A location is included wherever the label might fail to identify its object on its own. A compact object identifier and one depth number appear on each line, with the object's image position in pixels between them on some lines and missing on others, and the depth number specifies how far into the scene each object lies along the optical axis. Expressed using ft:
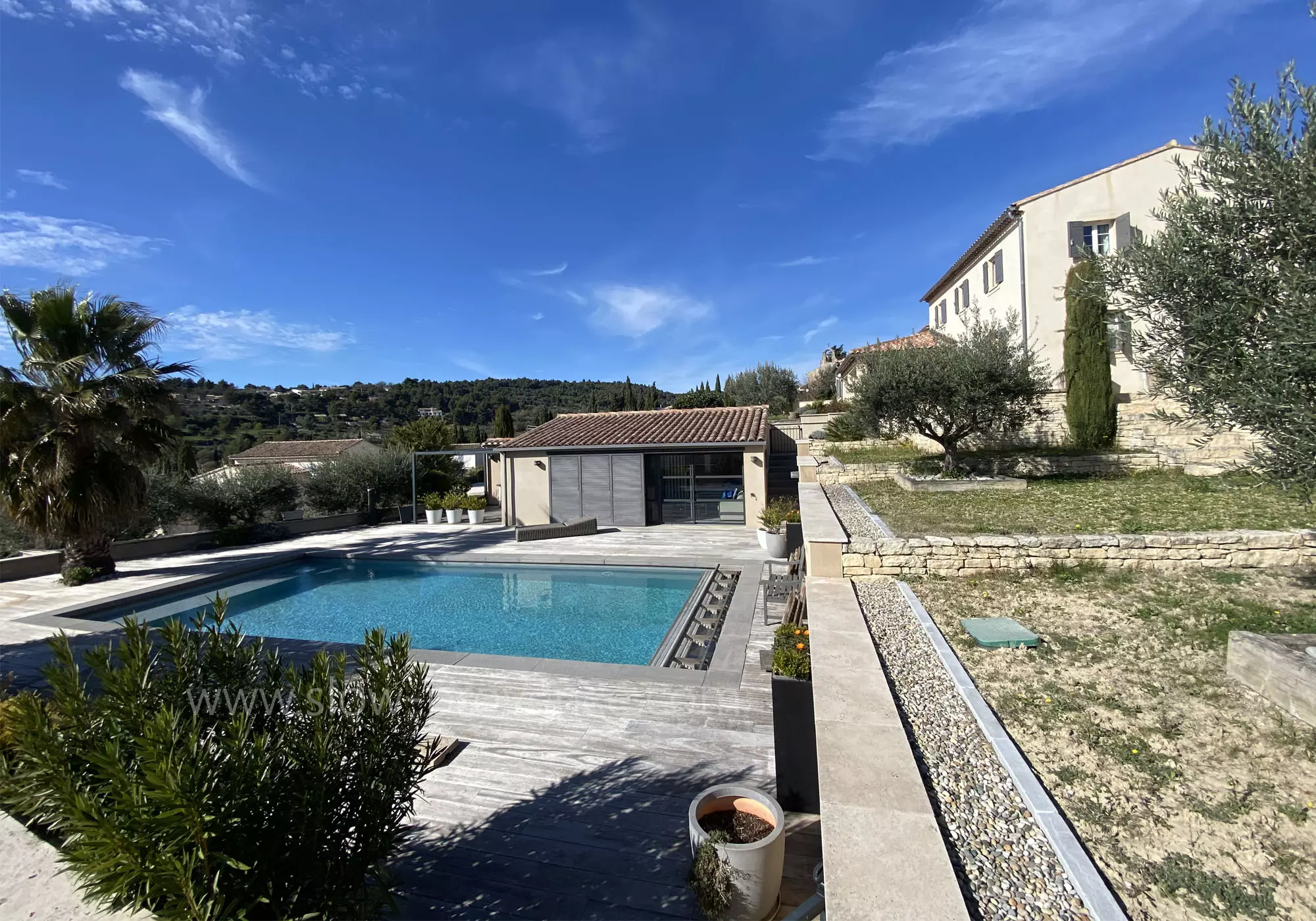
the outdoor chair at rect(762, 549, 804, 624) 28.25
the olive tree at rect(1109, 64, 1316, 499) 11.29
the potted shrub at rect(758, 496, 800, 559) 39.47
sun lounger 51.34
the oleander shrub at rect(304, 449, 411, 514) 65.67
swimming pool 28.76
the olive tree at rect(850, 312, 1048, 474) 40.27
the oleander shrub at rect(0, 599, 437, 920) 5.45
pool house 56.29
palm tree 33.71
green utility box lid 15.69
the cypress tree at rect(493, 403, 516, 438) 139.74
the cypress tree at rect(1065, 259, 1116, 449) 47.62
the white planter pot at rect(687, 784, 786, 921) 8.84
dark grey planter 11.69
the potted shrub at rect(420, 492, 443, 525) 64.39
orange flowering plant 13.75
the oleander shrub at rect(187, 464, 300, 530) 54.74
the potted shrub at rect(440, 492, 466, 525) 64.54
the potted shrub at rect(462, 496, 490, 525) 64.54
